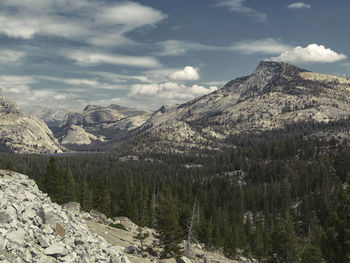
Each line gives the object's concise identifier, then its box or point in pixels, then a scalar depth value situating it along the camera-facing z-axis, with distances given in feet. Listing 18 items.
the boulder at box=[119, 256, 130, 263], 94.08
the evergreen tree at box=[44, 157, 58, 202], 263.49
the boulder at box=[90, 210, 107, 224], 228.45
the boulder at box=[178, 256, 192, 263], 139.11
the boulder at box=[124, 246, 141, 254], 137.06
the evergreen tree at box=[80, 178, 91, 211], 304.54
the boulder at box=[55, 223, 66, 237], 88.60
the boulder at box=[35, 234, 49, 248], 73.46
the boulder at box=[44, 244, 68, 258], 71.84
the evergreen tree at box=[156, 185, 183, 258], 160.45
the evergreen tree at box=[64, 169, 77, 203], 298.25
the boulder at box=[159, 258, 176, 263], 144.34
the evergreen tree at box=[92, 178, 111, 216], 291.67
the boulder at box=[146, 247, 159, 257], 159.12
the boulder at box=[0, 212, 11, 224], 72.31
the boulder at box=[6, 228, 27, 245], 66.94
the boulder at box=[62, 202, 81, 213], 217.44
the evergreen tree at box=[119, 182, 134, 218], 316.40
